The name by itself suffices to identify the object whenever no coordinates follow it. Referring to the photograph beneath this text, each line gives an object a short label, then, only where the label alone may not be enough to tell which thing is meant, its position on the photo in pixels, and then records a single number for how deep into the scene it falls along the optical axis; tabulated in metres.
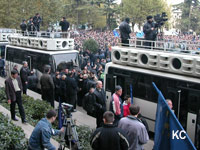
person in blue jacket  5.45
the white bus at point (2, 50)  23.01
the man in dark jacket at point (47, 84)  10.65
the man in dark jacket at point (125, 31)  11.65
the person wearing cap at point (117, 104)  8.09
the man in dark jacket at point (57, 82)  12.45
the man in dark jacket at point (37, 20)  19.38
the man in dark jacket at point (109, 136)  4.88
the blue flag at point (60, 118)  9.17
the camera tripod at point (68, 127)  6.45
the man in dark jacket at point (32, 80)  15.35
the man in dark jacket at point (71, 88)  11.73
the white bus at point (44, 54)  14.89
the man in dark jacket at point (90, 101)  8.98
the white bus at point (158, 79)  8.27
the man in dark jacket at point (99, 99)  9.00
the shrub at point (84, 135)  7.85
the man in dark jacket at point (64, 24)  16.34
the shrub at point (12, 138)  6.71
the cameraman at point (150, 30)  11.07
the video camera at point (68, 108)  6.45
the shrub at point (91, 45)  26.38
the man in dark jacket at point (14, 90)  8.77
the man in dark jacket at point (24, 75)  13.30
